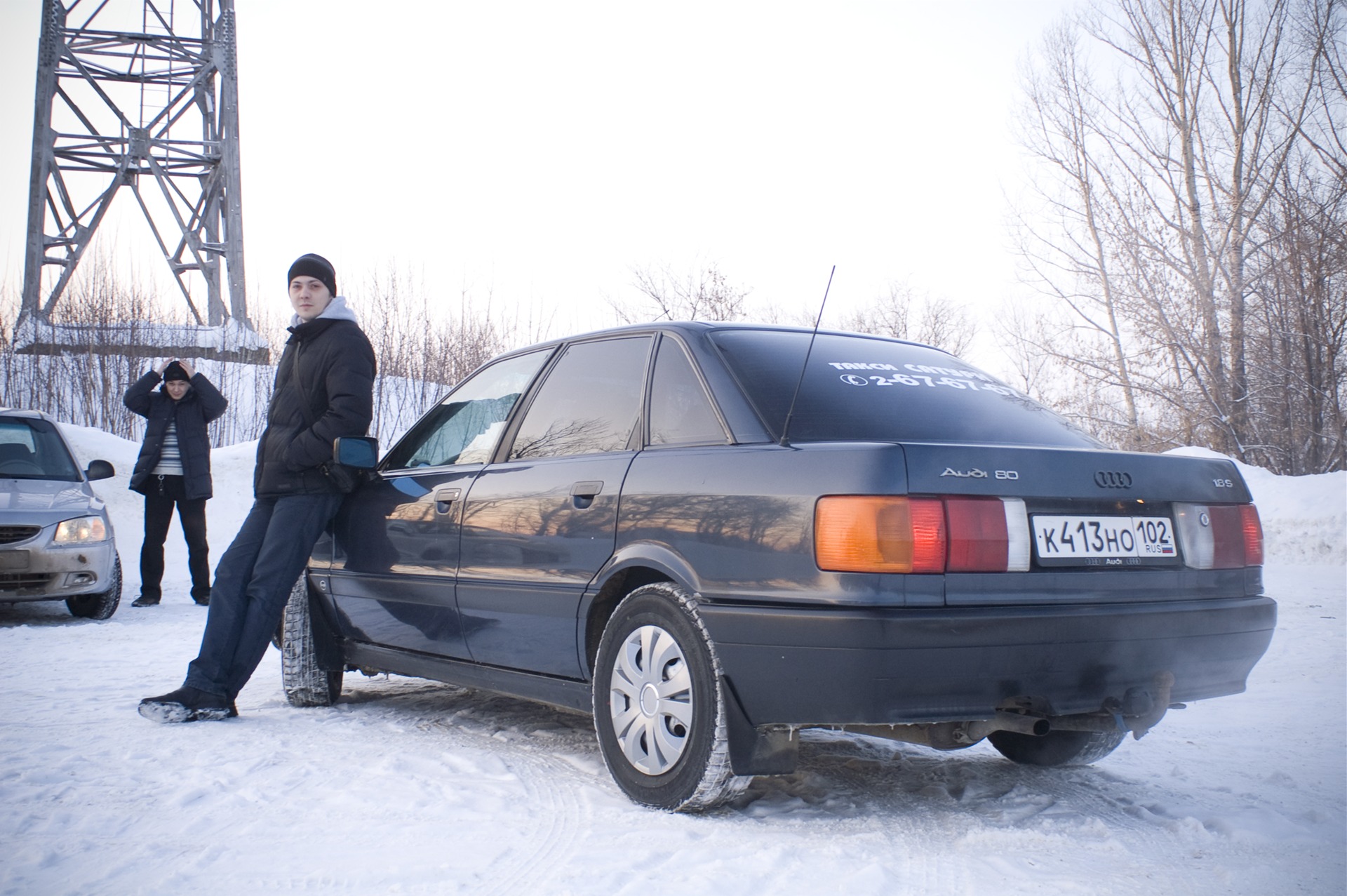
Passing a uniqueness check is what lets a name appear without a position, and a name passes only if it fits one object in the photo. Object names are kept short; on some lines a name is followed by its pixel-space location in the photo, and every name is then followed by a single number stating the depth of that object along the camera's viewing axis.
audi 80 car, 2.64
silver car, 7.43
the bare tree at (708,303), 21.78
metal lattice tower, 16.22
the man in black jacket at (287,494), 4.42
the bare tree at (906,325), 32.88
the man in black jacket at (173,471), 8.69
